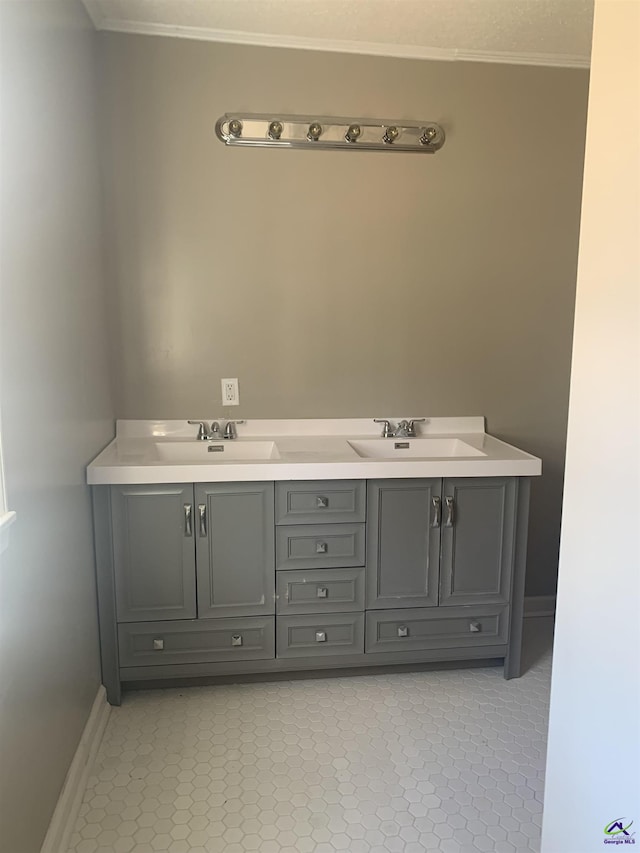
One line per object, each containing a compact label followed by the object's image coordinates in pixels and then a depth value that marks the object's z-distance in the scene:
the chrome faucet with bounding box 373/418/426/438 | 2.79
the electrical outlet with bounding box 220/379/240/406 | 2.71
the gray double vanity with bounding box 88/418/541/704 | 2.29
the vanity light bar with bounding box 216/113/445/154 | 2.55
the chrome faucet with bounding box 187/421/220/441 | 2.67
